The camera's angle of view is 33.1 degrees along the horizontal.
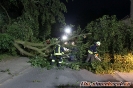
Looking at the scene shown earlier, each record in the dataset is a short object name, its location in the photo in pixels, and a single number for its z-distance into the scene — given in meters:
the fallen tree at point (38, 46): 11.41
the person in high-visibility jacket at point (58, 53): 10.06
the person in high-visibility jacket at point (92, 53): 10.27
